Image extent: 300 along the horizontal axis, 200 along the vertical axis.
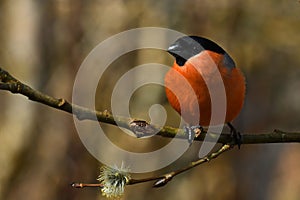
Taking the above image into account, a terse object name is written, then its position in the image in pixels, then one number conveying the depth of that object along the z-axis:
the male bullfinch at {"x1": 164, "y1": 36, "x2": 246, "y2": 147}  4.84
